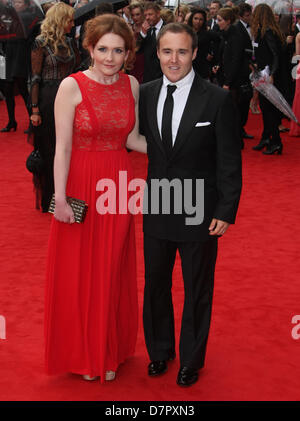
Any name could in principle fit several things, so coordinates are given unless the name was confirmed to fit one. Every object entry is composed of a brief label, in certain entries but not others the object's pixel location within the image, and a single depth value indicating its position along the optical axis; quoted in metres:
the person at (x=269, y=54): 8.68
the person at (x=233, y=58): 8.73
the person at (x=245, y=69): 8.79
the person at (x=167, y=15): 9.62
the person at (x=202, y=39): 9.02
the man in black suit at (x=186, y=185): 3.12
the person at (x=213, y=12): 13.28
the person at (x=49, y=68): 5.62
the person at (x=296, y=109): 10.00
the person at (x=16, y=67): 9.66
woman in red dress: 3.16
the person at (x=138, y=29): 8.74
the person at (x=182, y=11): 10.33
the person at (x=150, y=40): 8.54
